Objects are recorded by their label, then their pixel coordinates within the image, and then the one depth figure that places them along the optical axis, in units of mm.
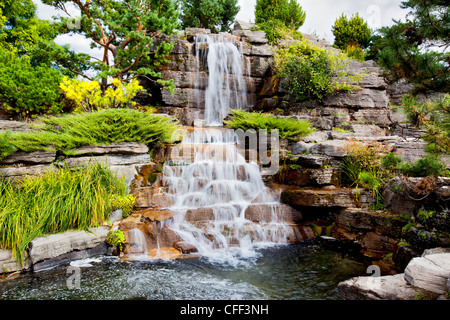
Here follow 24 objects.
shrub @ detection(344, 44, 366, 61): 15383
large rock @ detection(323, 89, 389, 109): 10453
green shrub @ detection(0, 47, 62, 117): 8062
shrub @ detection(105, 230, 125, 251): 4895
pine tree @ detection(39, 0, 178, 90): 9008
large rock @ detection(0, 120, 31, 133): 6230
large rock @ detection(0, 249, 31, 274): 4055
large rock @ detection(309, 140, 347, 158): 6682
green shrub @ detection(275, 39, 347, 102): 10422
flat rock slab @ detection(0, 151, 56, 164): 5444
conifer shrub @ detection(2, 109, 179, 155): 5715
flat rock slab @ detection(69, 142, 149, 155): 6168
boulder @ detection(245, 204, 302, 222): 6164
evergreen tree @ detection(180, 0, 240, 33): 16083
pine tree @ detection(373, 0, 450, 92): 3479
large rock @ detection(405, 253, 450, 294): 2807
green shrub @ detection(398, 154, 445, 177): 4551
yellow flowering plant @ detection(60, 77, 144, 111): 7652
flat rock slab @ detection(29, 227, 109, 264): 4242
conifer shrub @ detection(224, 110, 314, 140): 8052
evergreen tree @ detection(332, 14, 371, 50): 17453
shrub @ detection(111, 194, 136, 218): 5518
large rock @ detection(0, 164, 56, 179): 5188
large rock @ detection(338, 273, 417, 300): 2891
